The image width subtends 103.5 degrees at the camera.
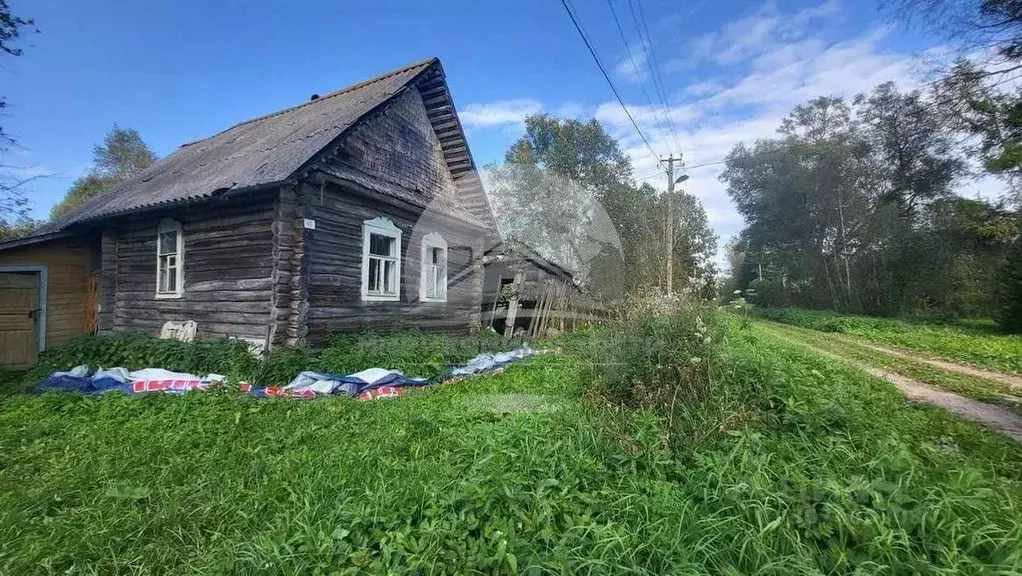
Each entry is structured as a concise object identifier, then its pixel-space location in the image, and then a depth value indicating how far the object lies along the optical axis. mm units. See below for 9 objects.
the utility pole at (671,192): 15157
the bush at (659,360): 3504
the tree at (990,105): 6461
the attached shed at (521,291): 12844
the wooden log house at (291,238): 7203
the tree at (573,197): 21734
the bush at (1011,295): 13359
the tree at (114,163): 28781
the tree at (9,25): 8141
